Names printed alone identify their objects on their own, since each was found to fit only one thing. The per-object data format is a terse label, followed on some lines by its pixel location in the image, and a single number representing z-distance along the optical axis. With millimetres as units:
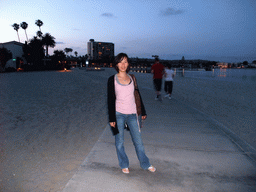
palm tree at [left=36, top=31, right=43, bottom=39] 71125
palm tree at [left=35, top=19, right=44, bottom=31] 78425
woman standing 2791
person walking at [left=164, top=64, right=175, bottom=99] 8914
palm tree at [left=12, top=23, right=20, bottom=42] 80625
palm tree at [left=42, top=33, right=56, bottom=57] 73750
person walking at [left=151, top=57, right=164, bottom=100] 8547
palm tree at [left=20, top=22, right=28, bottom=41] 77562
